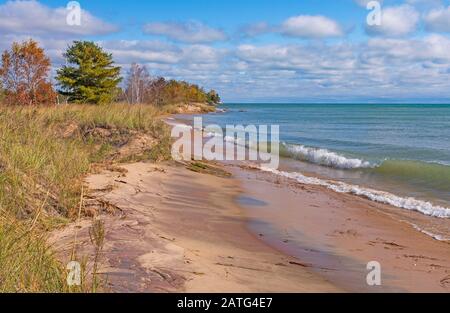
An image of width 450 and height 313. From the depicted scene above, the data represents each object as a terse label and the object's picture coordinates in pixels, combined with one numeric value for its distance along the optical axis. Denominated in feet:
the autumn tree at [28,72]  97.76
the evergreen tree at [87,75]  118.93
